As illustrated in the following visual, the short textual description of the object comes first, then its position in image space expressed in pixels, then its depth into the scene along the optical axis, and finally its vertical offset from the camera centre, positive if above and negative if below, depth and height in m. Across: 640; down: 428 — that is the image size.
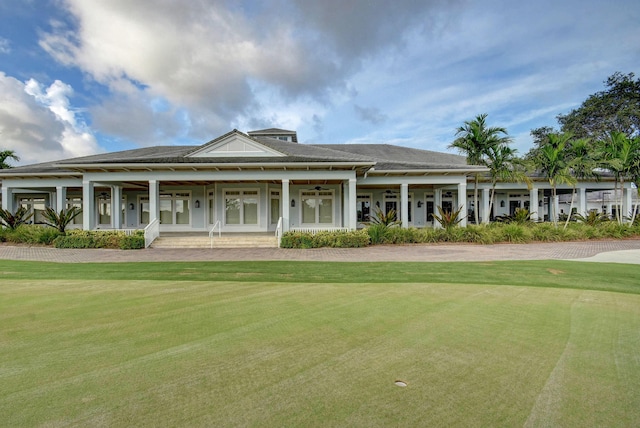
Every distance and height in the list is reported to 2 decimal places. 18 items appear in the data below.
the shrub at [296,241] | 14.99 -1.20
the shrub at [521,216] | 18.41 -0.21
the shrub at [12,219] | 17.38 -0.13
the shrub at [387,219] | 16.89 -0.29
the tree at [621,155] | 18.73 +3.19
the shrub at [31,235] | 16.03 -0.90
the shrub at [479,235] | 16.09 -1.08
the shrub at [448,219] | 16.72 -0.34
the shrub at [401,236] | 16.11 -1.09
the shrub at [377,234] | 16.06 -0.99
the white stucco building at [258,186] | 16.42 +1.72
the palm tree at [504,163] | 19.05 +2.82
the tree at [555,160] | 18.69 +2.91
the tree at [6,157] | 29.22 +5.27
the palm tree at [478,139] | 18.78 +4.13
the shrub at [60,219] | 15.92 -0.13
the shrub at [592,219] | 18.92 -0.43
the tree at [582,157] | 19.22 +3.20
